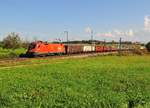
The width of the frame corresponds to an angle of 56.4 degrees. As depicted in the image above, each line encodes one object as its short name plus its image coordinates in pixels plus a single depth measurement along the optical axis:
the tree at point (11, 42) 40.08
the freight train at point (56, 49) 25.23
